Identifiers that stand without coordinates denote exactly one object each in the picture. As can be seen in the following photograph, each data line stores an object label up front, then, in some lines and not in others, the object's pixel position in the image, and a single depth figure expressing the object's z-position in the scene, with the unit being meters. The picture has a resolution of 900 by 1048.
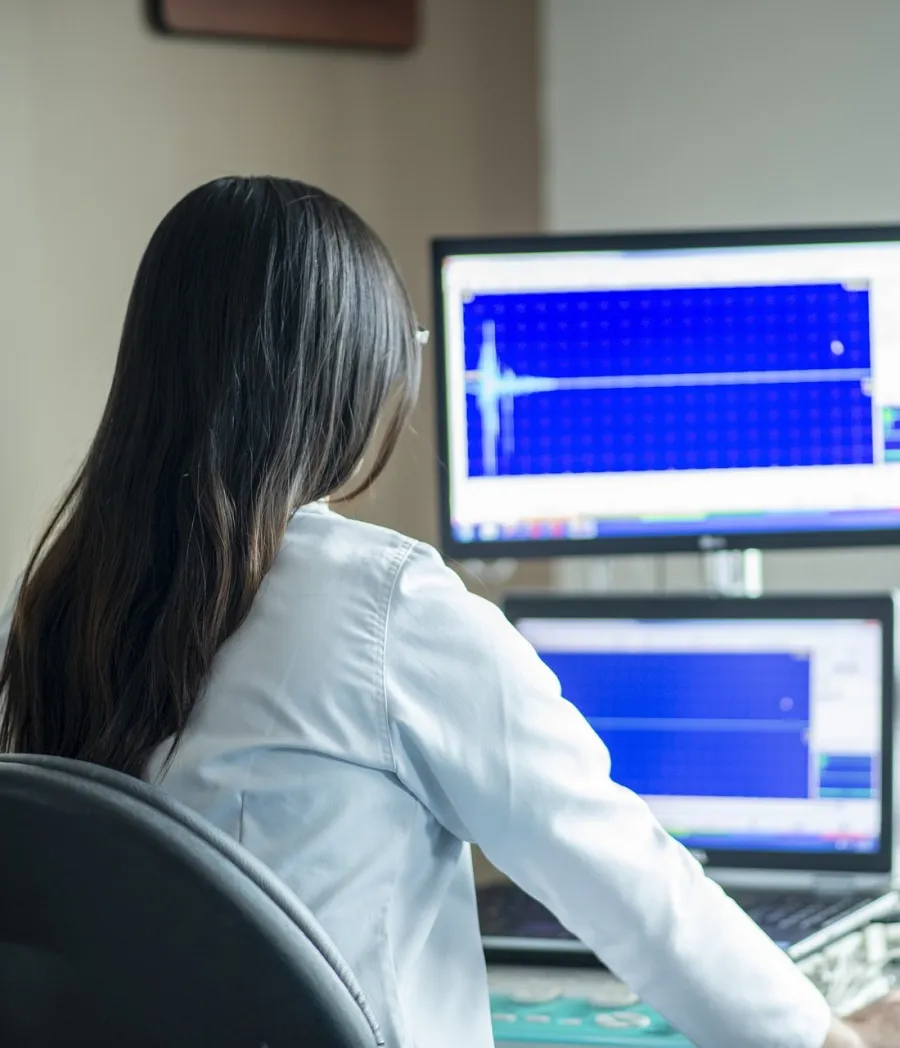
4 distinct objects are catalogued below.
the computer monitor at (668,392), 2.50
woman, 1.95
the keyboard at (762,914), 2.34
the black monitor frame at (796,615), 2.45
